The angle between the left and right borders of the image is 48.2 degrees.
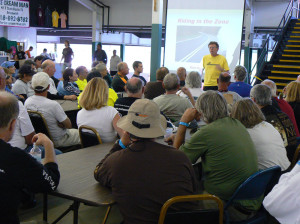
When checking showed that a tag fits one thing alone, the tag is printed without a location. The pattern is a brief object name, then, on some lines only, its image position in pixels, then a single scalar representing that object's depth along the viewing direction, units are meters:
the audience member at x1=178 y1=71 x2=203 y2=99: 5.50
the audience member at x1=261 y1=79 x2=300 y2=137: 3.86
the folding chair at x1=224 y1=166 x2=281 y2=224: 2.14
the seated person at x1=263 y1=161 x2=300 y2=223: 1.33
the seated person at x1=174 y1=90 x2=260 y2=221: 2.25
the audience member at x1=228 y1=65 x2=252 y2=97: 5.45
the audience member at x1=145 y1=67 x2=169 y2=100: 5.12
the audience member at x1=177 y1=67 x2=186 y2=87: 6.54
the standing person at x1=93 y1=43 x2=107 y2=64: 13.35
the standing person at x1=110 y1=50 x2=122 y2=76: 14.07
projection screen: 9.05
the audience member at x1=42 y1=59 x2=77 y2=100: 5.44
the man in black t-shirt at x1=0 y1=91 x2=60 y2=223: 1.52
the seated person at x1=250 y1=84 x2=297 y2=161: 3.24
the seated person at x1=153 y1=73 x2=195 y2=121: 4.02
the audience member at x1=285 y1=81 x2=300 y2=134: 4.26
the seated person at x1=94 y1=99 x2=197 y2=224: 1.75
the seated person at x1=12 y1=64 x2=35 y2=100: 5.34
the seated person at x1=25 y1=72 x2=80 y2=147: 3.63
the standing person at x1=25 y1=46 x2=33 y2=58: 15.27
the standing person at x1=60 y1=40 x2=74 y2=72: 13.99
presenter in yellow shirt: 7.11
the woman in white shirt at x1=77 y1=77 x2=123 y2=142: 3.31
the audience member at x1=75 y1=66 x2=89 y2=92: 6.15
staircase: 9.45
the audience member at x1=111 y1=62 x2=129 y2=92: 6.79
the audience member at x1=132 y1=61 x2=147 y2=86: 7.29
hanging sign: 12.91
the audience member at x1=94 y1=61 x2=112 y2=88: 6.77
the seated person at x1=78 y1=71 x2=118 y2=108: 4.68
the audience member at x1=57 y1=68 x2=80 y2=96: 5.79
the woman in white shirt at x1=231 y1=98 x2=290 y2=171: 2.64
